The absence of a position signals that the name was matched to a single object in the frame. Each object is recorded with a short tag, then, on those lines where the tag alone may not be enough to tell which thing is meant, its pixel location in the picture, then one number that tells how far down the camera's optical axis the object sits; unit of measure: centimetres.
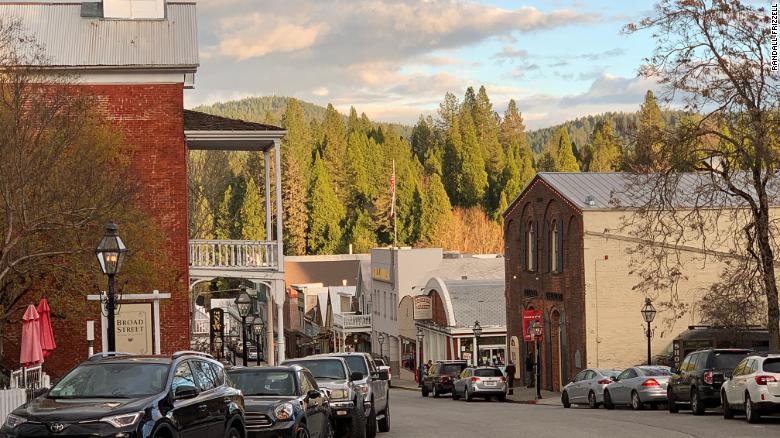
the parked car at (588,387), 3788
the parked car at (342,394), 2316
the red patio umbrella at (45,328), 2362
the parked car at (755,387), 2511
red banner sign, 5409
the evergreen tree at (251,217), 12050
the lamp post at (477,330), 6406
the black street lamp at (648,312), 4256
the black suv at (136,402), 1352
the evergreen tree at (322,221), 13825
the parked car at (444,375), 5314
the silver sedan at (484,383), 4741
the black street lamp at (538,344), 4868
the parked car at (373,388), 2500
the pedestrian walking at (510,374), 5672
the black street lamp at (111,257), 2064
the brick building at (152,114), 3616
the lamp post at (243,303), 3834
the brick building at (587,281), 5091
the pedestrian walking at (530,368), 5700
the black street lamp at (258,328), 4548
